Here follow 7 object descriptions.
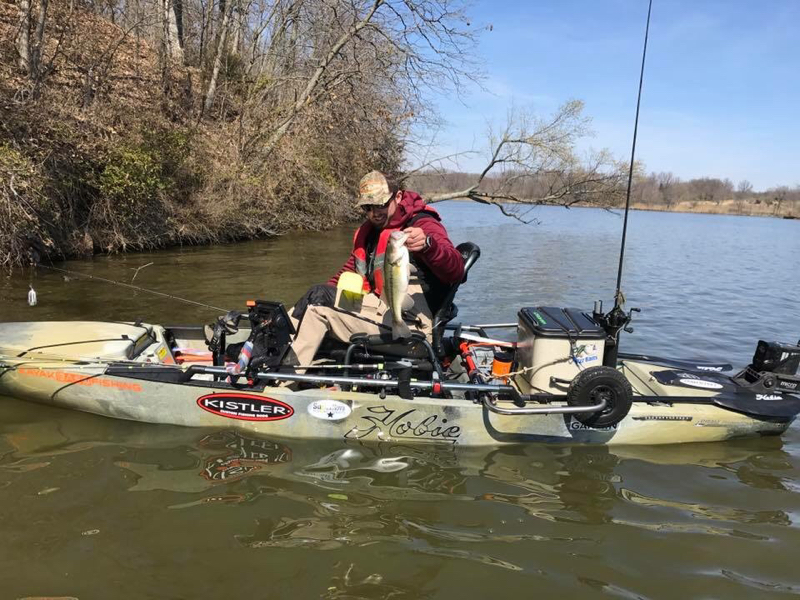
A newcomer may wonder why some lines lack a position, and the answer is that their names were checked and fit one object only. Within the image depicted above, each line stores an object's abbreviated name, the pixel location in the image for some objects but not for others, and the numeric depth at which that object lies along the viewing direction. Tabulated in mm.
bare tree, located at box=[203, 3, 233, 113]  19438
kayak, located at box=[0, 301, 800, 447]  4277
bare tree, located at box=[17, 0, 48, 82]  11688
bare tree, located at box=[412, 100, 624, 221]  21250
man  4293
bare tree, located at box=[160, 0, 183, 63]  19938
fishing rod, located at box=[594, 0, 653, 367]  4668
